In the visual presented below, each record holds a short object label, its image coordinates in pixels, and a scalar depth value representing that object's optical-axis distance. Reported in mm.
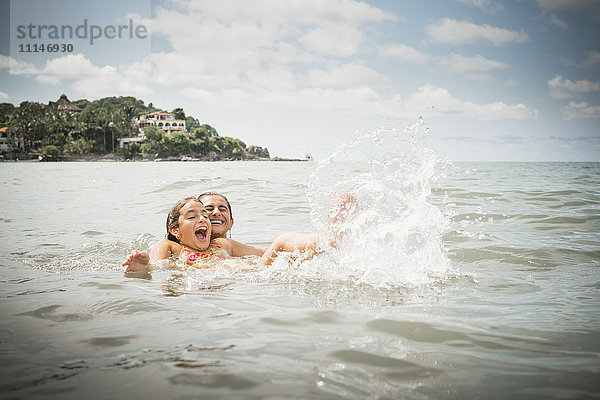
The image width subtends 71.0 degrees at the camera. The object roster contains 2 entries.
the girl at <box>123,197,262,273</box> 4707
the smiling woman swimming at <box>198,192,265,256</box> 5367
